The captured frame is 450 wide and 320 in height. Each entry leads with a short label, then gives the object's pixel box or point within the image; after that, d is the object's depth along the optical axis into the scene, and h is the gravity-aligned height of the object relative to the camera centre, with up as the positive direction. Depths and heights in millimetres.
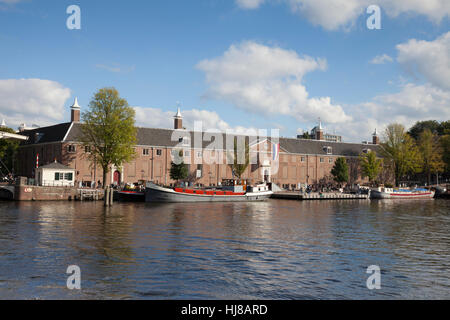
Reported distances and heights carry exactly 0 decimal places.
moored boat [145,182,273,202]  59406 -2516
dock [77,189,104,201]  58875 -2565
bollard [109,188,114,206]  51919 -2871
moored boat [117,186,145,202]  60344 -2589
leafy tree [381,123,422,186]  103375 +7471
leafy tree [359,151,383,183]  102875 +3658
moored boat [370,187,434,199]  85250 -3176
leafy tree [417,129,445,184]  105125 +6786
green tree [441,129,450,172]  106094 +8266
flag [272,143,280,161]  95062 +6581
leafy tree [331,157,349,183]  100250 +1998
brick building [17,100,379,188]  74688 +4883
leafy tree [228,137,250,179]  88312 +4520
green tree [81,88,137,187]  65688 +8437
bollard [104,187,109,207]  51094 -2552
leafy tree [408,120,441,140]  129250 +17450
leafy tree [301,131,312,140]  149225 +16759
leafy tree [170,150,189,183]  78500 +1333
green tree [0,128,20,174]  85594 +5164
